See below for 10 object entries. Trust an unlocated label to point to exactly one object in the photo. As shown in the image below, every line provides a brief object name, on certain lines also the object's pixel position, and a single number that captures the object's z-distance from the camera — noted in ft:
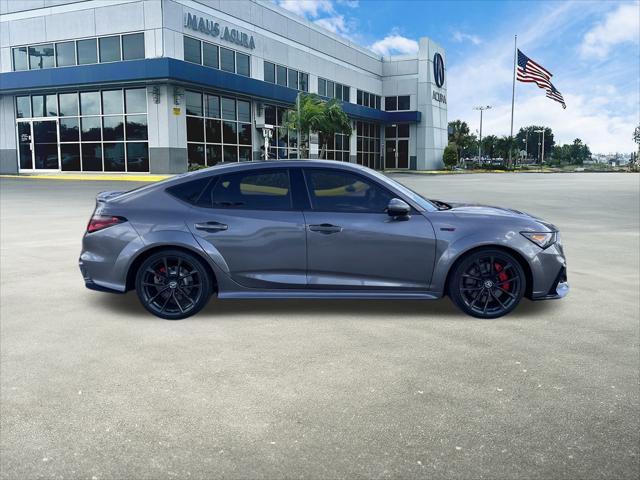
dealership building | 108.78
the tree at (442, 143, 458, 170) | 216.95
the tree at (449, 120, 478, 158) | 407.44
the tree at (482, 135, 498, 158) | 457.92
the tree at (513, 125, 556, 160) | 601.67
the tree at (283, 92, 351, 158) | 124.47
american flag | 155.33
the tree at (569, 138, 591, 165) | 595.96
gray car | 18.58
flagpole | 230.25
